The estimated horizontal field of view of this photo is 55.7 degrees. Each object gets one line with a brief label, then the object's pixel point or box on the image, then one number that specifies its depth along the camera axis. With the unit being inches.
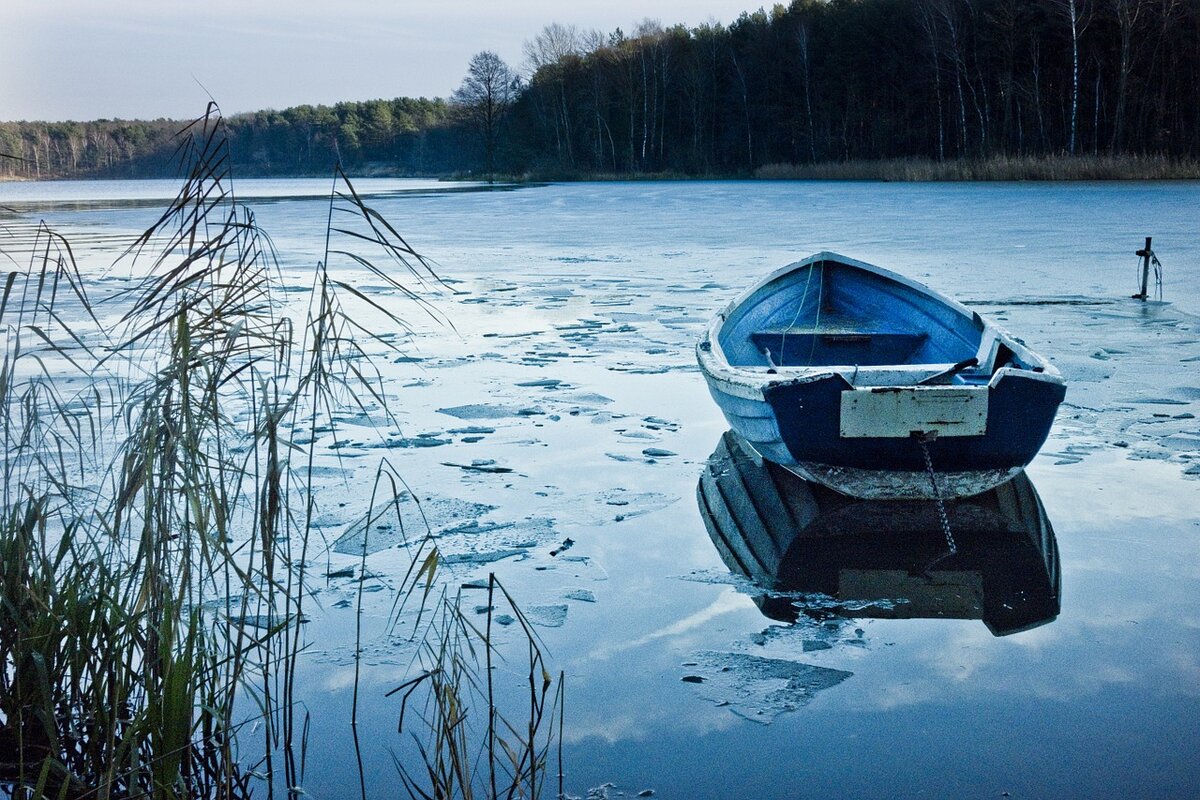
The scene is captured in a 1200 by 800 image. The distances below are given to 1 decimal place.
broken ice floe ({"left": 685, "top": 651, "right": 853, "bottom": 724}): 106.3
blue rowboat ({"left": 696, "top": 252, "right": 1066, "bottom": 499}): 154.3
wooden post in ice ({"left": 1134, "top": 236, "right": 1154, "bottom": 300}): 361.4
